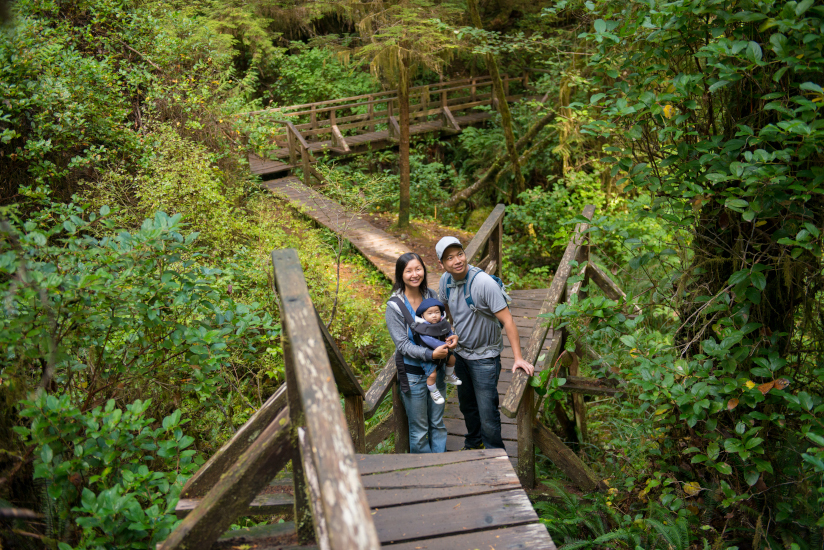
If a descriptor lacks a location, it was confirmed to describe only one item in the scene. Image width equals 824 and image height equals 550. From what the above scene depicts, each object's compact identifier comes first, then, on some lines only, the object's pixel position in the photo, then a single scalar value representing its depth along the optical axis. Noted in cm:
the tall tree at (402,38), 1072
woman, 389
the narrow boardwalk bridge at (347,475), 135
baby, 387
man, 392
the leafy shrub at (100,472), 213
